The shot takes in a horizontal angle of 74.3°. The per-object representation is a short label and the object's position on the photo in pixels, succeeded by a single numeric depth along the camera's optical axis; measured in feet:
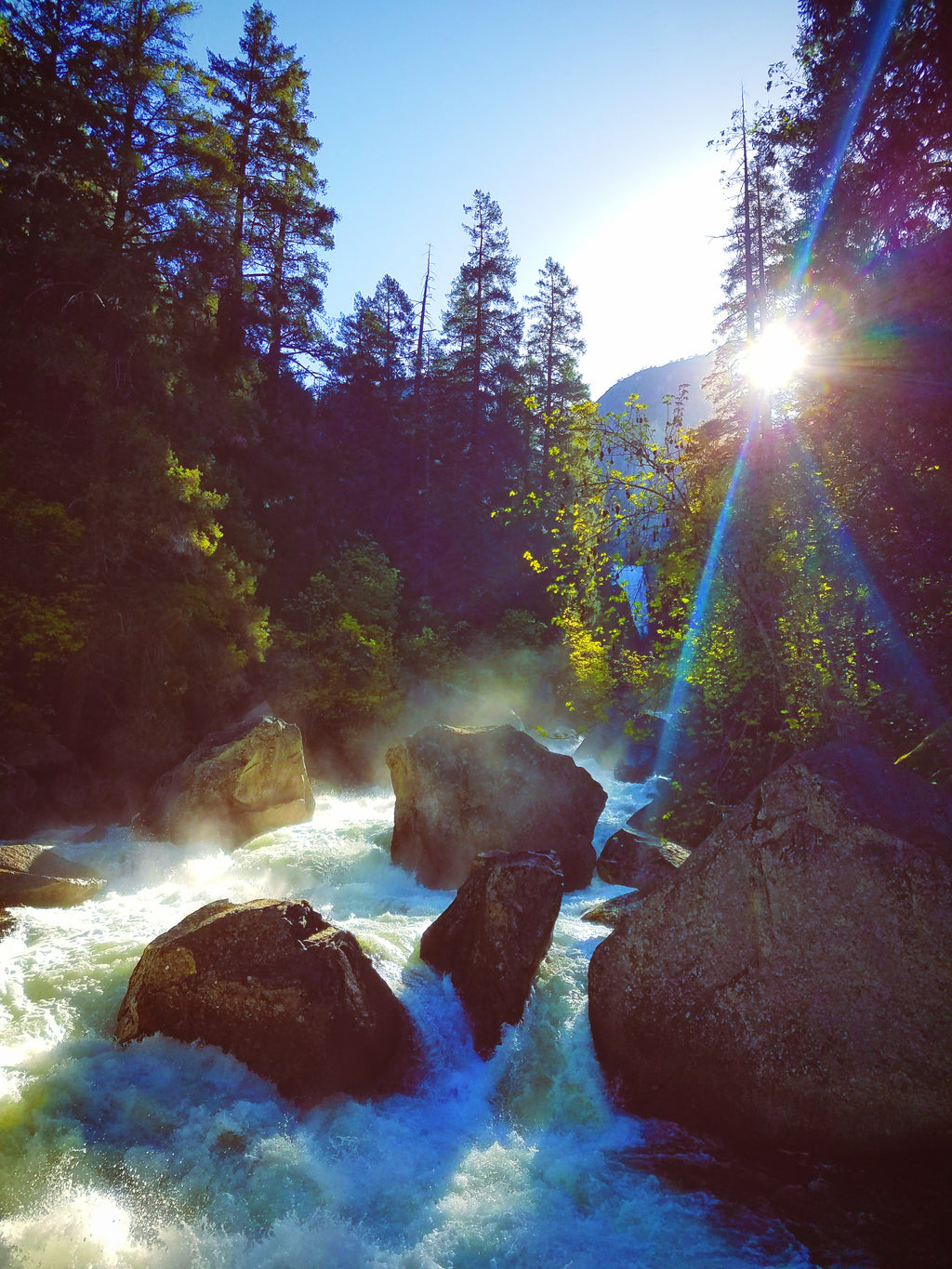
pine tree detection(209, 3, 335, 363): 61.72
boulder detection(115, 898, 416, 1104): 17.54
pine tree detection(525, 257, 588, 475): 112.68
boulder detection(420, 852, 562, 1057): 20.76
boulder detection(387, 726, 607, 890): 33.35
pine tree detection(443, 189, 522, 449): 105.50
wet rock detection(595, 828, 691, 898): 32.30
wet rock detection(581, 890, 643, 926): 27.61
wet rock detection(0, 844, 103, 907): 26.86
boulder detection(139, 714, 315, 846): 39.04
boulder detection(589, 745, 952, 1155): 15.43
